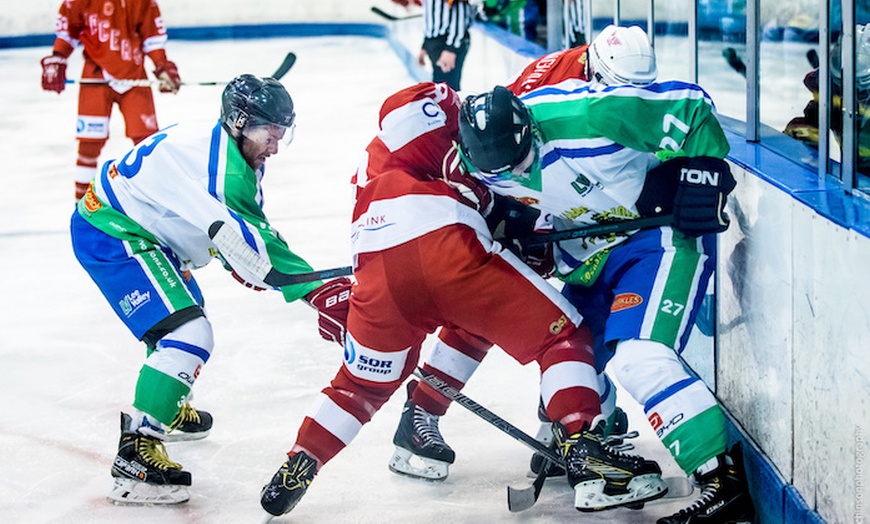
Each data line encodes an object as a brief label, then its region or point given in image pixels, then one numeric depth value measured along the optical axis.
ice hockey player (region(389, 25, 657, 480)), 5.08
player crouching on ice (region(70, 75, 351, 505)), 5.03
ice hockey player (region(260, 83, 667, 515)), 4.46
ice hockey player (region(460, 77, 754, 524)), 4.27
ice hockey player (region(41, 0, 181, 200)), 10.29
